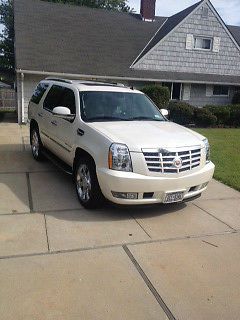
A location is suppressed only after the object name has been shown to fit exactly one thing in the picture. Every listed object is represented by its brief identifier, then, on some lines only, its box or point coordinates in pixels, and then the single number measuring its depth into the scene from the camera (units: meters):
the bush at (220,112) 18.11
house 17.80
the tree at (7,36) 35.16
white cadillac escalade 4.72
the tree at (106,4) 37.56
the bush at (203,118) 17.44
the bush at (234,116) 18.44
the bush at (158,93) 16.73
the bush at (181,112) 17.28
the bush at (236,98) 20.89
